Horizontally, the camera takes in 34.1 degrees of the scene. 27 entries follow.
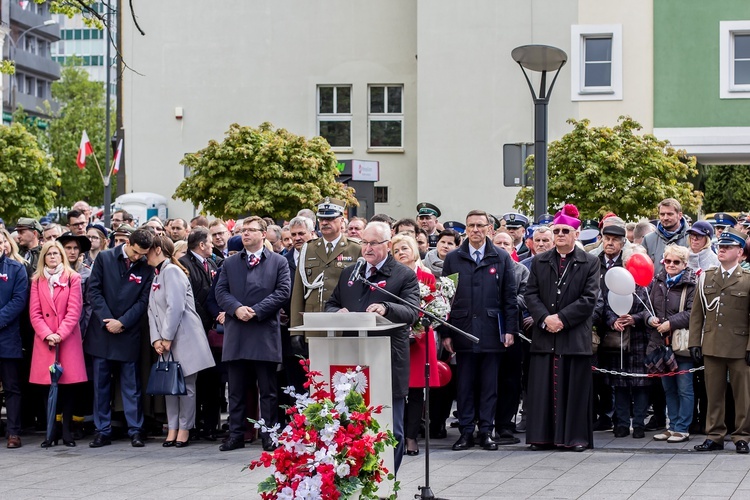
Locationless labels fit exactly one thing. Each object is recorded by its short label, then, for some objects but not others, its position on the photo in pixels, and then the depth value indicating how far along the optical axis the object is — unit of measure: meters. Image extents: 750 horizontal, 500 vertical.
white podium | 8.48
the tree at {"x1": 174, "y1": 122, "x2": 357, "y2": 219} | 31.12
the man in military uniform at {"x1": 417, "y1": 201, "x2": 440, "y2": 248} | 16.86
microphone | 9.46
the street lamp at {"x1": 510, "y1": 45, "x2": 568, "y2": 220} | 15.49
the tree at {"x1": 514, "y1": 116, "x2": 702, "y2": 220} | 28.42
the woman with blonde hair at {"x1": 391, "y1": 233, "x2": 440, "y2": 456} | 11.00
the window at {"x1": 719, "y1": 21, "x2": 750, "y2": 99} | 36.50
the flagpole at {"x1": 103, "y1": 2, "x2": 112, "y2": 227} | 40.41
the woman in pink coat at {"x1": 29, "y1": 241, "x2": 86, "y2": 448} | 12.59
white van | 39.00
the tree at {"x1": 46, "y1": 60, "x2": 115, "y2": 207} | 67.88
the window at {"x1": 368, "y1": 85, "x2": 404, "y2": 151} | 42.66
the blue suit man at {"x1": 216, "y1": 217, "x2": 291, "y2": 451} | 12.07
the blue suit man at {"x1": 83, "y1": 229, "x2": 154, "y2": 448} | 12.53
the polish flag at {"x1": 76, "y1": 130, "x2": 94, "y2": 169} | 42.00
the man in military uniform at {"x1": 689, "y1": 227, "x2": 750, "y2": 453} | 11.48
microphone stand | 8.77
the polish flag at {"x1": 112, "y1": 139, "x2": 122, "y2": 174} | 38.16
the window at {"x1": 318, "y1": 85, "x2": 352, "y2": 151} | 42.47
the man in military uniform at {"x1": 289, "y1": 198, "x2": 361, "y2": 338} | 11.80
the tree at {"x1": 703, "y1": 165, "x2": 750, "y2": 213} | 54.41
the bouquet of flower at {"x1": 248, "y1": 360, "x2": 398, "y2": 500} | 7.49
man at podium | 9.28
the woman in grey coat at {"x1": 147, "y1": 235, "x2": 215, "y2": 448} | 12.41
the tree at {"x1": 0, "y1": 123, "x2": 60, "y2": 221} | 37.03
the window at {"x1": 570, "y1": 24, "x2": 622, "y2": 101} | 36.94
